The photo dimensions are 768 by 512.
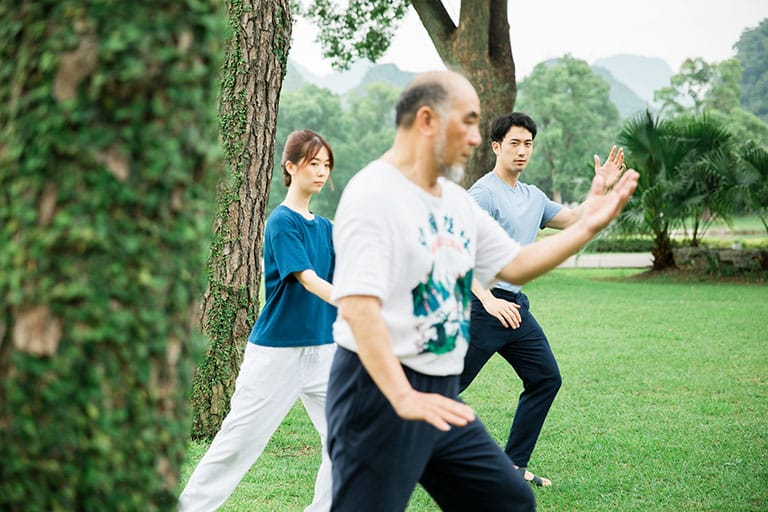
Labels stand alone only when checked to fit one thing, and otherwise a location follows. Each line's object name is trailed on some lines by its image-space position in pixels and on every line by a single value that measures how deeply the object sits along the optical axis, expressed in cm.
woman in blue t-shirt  436
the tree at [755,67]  11925
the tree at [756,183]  1861
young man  523
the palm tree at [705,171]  1902
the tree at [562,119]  6269
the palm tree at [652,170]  1939
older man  252
